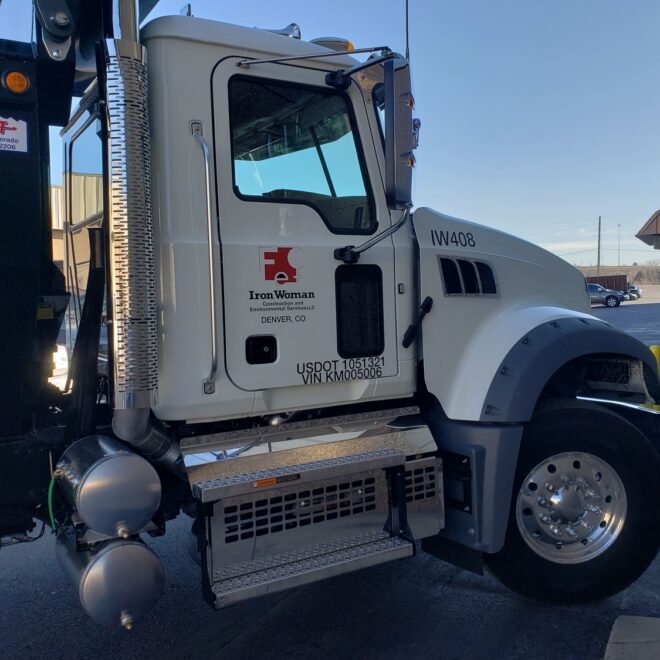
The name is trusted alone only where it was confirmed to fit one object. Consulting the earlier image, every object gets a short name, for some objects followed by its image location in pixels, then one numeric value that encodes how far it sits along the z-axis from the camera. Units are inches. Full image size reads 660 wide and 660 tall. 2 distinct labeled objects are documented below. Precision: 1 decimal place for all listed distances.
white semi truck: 105.6
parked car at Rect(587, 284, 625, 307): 1514.5
